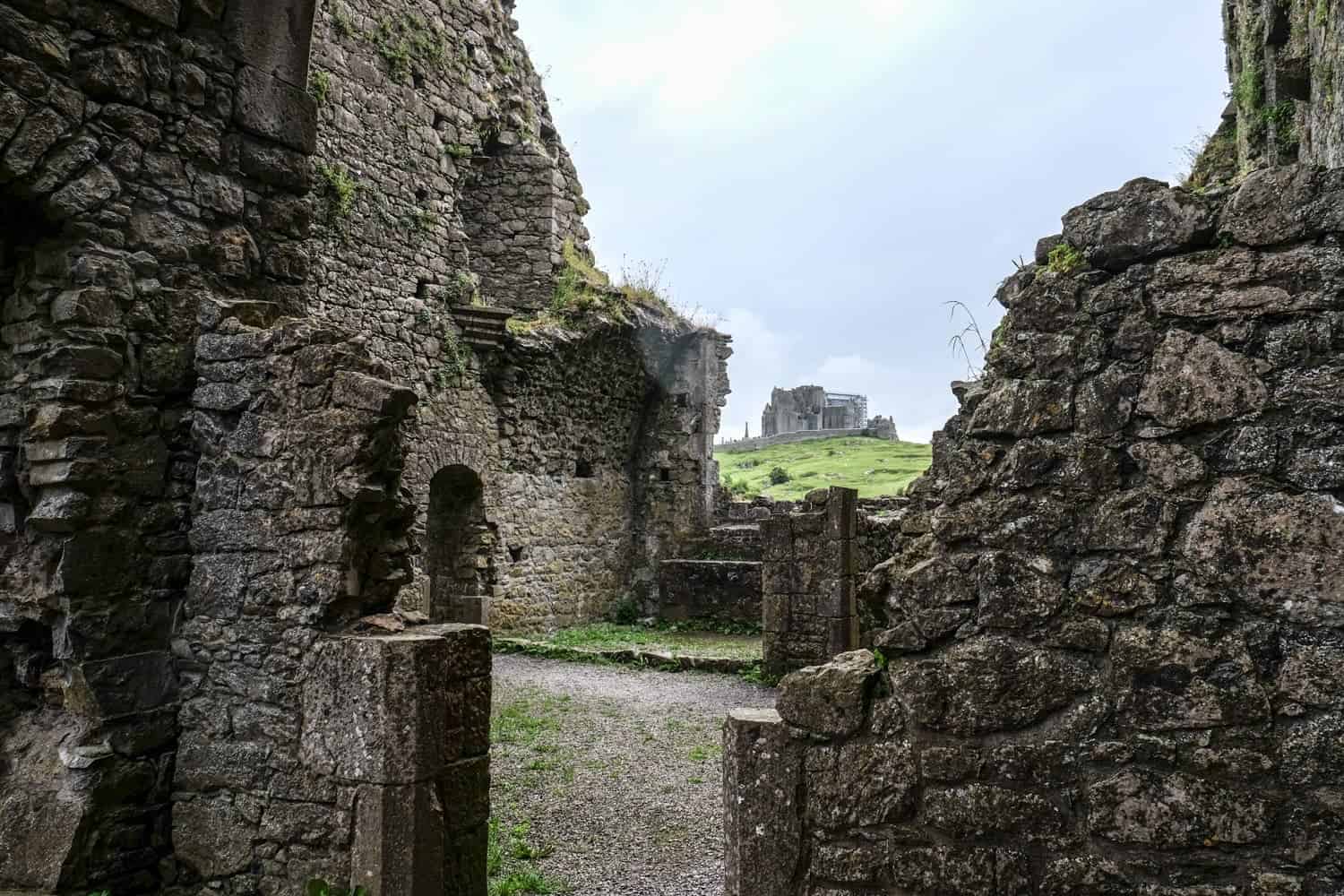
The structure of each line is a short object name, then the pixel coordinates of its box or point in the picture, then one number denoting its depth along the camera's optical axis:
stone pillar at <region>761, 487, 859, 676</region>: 9.81
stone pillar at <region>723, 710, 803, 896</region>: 2.97
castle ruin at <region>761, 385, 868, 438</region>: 53.84
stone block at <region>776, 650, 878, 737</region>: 2.96
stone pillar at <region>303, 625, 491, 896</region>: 3.51
